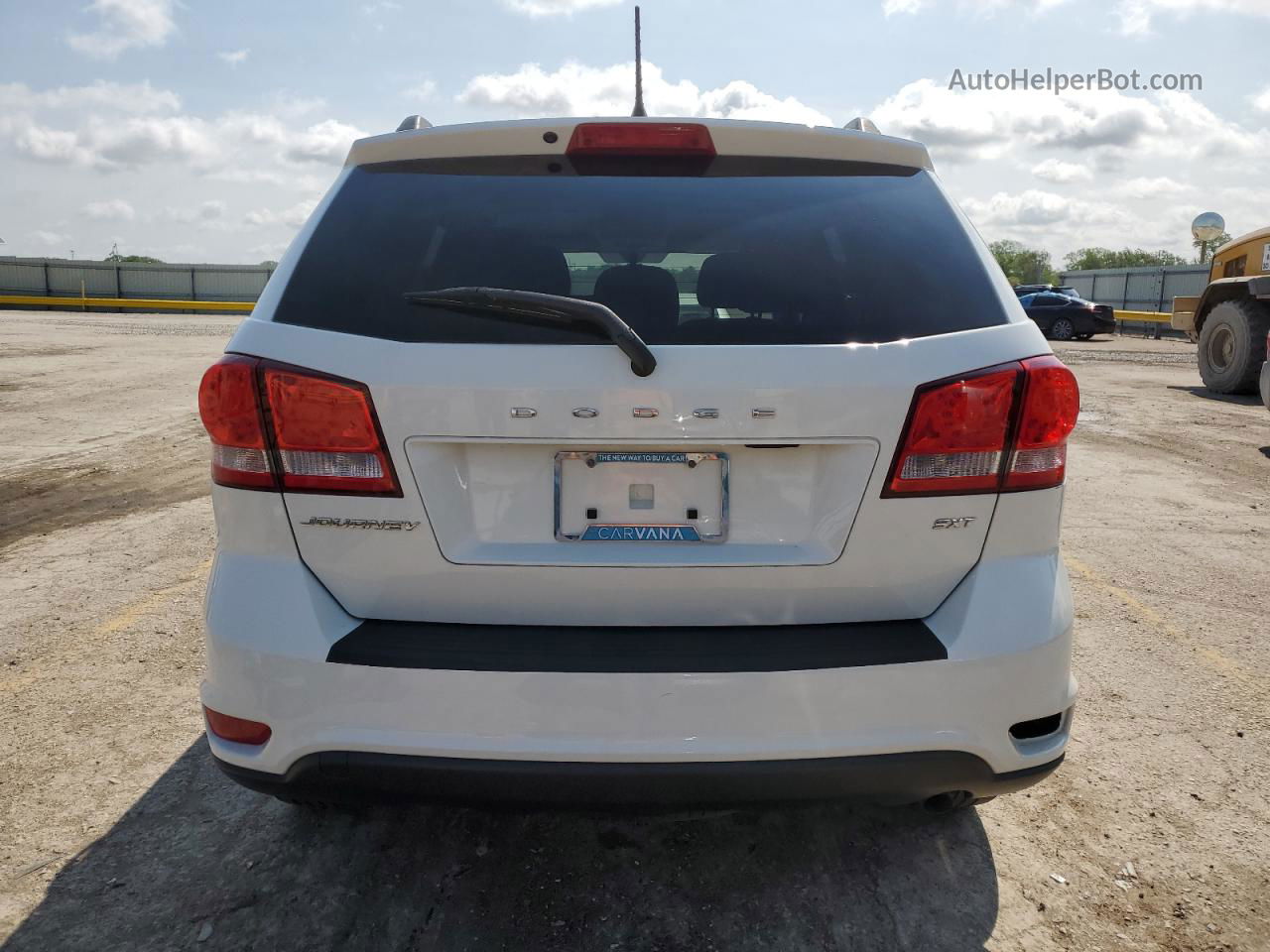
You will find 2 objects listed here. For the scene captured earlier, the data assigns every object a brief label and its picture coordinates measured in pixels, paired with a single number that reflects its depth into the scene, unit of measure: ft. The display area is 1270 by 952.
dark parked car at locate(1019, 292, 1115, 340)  87.25
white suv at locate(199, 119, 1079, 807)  5.91
